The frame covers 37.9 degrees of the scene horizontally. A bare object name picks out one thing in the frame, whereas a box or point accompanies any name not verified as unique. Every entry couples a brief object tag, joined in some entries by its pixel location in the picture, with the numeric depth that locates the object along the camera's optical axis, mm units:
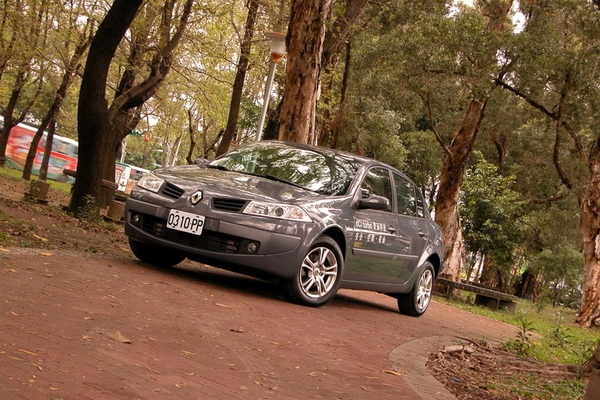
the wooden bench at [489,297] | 23047
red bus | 59562
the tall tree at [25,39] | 23734
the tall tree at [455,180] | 26469
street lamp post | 17734
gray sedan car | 8344
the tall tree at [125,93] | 15414
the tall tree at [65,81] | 28045
